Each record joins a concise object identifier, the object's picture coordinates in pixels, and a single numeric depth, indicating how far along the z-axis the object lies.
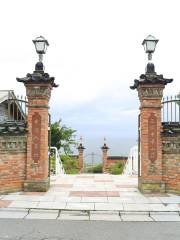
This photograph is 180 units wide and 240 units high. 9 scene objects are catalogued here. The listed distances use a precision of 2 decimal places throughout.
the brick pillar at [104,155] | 16.43
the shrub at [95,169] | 17.52
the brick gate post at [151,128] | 7.14
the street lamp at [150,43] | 7.31
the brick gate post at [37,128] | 7.20
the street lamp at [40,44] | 7.34
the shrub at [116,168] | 15.50
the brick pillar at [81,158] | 16.24
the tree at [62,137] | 18.93
